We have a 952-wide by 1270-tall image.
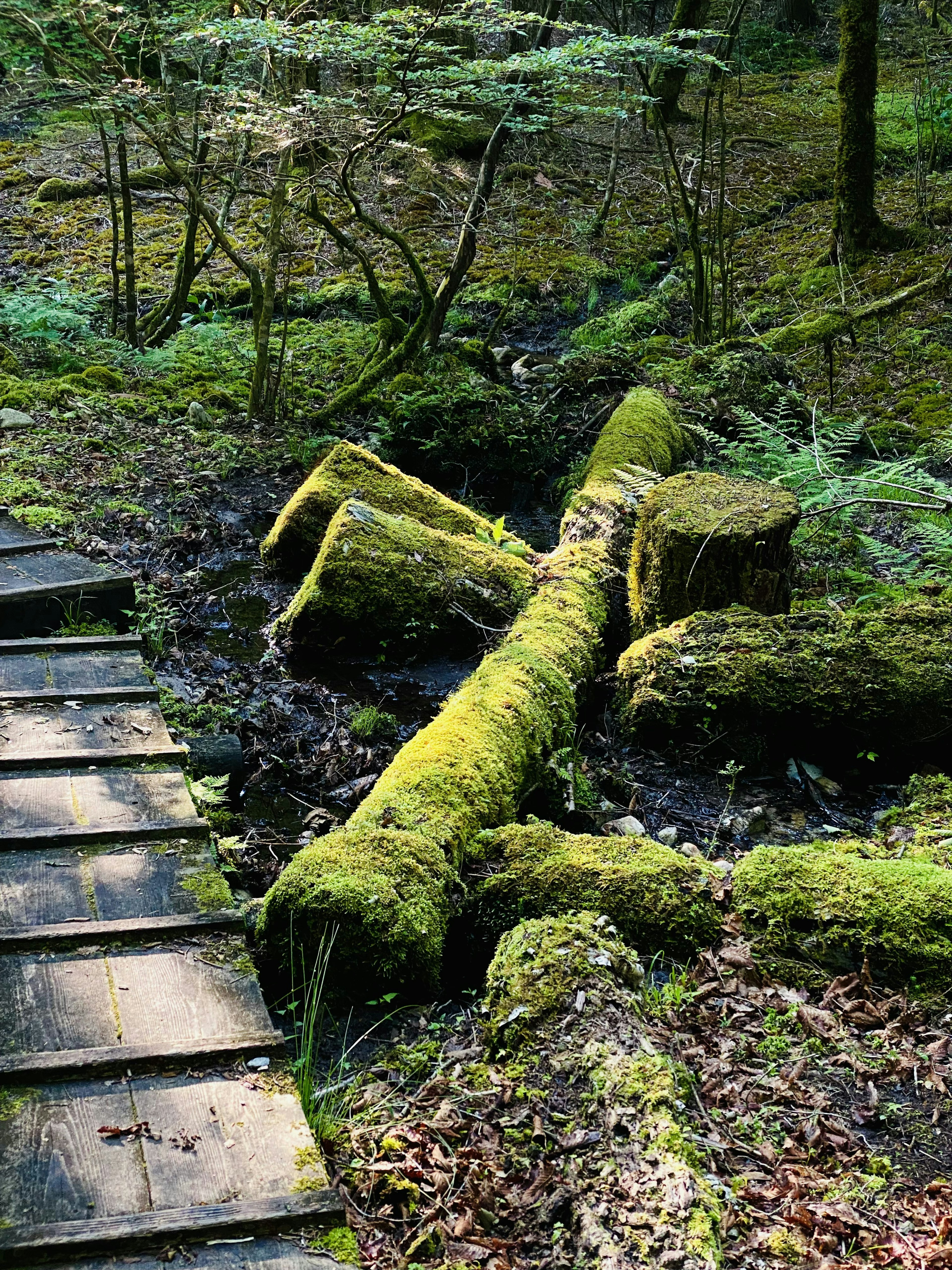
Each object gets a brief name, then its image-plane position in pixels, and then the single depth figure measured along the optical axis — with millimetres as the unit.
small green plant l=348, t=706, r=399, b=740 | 5551
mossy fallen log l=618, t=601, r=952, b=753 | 5055
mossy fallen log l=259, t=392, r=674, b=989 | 3346
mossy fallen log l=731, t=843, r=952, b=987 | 3498
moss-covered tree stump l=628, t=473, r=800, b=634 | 5695
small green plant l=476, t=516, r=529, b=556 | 7207
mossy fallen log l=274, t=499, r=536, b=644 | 6316
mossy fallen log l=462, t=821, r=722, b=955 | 3660
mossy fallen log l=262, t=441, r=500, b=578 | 7027
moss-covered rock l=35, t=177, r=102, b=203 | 15508
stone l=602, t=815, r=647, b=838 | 4645
